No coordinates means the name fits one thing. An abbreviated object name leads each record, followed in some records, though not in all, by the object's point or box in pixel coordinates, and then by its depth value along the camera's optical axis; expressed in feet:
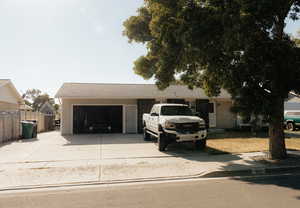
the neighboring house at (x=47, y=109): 144.55
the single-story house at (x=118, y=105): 57.21
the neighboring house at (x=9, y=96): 57.21
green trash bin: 49.52
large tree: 21.79
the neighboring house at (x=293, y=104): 83.92
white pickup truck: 32.04
